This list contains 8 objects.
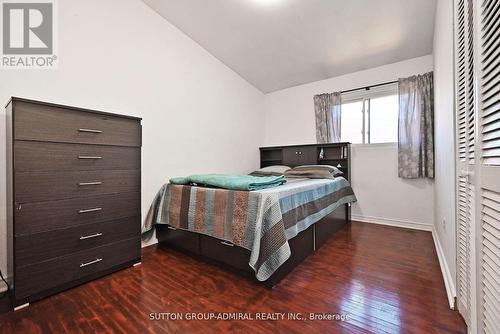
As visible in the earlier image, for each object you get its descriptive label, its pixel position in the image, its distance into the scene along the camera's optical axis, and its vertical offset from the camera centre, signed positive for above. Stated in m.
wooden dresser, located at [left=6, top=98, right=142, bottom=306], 1.37 -0.21
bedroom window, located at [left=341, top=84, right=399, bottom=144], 3.22 +0.79
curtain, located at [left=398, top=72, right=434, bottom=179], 2.85 +0.53
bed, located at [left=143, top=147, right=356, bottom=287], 1.57 -0.51
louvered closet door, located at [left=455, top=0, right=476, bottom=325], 1.00 +0.08
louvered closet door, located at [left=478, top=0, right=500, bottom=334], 0.70 -0.01
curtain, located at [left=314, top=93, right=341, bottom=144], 3.58 +0.83
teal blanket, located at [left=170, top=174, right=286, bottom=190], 1.82 -0.15
